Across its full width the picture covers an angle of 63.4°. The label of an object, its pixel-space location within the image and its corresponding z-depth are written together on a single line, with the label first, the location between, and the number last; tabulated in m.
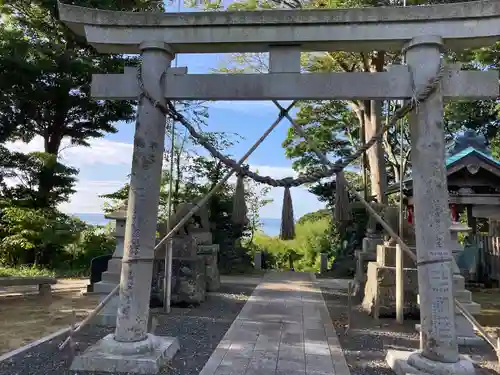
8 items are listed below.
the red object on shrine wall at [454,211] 10.99
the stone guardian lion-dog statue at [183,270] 7.21
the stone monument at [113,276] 5.90
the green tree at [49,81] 11.56
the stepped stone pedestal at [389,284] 6.55
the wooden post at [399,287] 6.08
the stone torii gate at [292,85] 3.69
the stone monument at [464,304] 5.25
